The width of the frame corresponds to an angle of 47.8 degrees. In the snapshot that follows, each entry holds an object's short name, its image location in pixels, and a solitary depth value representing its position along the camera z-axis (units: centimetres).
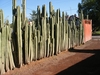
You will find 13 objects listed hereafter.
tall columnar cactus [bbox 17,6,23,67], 459
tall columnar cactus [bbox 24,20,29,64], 480
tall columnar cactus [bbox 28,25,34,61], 497
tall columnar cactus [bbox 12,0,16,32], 469
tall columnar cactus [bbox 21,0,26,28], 495
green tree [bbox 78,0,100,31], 2392
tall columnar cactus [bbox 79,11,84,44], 925
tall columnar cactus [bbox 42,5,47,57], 571
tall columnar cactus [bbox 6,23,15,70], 433
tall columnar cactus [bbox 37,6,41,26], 600
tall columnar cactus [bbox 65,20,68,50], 730
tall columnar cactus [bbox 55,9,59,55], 633
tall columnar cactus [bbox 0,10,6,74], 410
